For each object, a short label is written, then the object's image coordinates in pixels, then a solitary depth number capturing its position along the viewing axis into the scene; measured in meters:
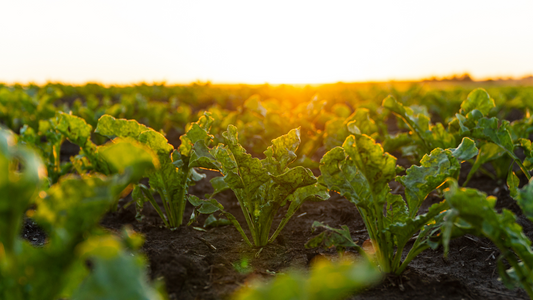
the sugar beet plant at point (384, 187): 0.95
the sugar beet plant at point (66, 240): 0.60
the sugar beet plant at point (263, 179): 1.04
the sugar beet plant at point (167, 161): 1.10
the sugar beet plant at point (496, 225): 0.79
